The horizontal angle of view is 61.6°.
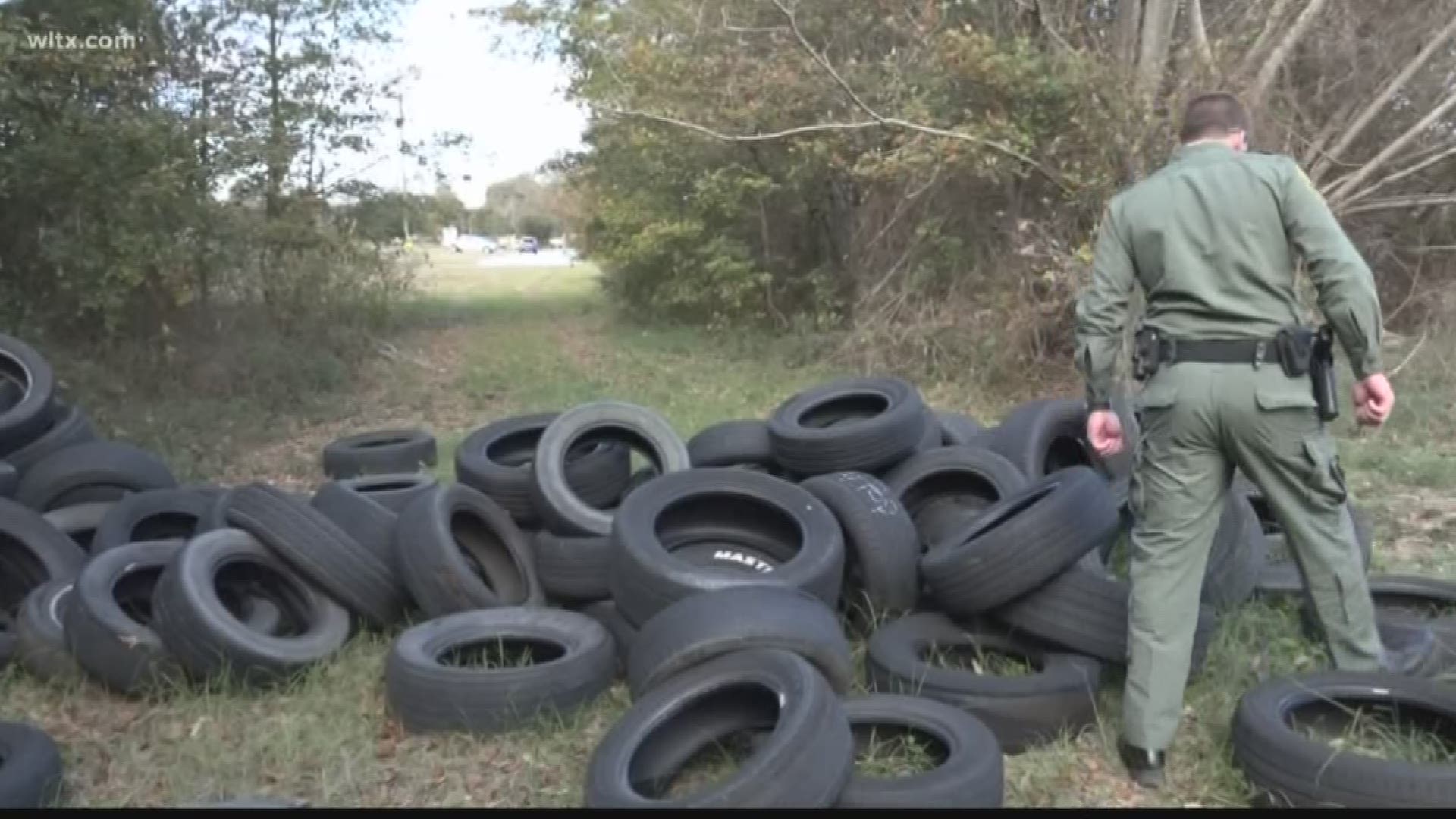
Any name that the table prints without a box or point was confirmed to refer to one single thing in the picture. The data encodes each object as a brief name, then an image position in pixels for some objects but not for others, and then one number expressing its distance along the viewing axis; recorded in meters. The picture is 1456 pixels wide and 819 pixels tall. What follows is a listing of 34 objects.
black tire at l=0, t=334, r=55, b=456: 7.43
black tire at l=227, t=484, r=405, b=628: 5.53
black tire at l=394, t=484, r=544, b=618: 5.46
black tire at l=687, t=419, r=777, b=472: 6.62
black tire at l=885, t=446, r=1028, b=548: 6.07
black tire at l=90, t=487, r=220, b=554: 6.50
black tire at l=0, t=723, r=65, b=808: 4.04
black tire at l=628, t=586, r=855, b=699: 4.29
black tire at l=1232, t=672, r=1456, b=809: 3.60
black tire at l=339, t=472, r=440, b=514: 7.05
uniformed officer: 4.16
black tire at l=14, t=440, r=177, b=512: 7.15
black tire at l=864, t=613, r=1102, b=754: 4.45
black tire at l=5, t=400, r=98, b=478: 7.50
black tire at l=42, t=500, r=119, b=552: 6.82
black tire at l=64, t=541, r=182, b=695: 5.16
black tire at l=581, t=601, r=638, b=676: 5.16
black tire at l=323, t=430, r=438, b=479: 10.11
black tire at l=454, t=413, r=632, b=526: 6.35
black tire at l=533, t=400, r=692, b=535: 5.99
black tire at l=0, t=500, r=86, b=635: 6.07
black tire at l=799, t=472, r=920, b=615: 5.38
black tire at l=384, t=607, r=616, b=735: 4.64
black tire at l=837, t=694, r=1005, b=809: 3.66
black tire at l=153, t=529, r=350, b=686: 5.11
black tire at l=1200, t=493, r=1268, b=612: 5.30
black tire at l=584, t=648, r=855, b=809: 3.45
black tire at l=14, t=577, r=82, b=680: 5.36
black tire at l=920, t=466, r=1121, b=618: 4.73
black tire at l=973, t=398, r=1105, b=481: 6.60
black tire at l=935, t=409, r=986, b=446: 7.13
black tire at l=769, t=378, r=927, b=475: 6.10
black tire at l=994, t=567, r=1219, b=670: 4.74
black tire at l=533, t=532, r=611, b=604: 5.66
